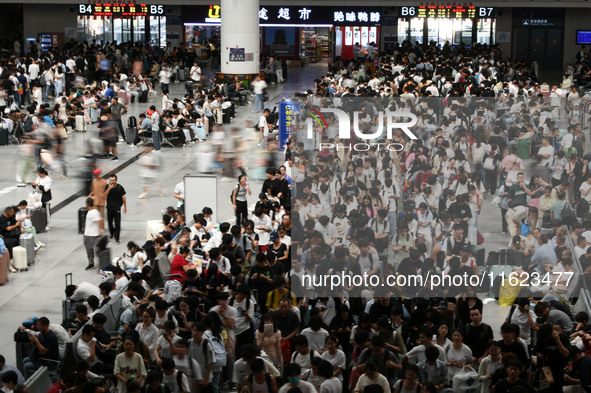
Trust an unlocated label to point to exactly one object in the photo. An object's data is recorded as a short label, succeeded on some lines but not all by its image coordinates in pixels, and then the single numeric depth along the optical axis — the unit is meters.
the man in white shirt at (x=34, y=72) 32.91
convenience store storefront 41.03
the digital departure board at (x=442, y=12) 41.38
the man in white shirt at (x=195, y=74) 35.19
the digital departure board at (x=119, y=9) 42.12
